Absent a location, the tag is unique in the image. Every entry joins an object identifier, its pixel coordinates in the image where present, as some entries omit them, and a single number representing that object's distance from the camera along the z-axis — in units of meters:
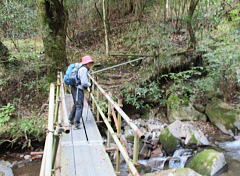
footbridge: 2.35
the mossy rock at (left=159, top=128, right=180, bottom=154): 7.40
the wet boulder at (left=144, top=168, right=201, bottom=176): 4.98
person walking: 5.03
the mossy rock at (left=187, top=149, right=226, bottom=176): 5.91
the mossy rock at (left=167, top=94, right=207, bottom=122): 9.35
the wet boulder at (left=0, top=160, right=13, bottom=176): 6.44
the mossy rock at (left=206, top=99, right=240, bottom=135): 8.36
